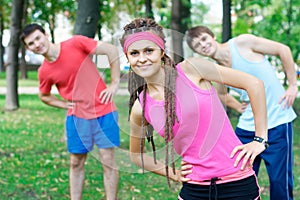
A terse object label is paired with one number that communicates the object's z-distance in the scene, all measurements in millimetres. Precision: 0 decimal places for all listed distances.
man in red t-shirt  4633
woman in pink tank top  2555
